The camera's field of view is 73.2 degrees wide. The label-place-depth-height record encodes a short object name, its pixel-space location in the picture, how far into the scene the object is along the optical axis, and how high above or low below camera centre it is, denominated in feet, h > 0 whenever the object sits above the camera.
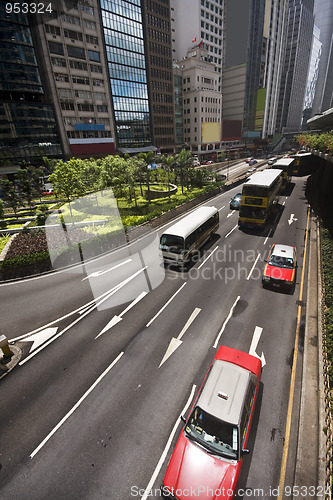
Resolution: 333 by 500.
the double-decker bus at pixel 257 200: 77.71 -18.47
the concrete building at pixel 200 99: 283.59 +58.15
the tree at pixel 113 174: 107.04 -9.52
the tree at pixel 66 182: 93.71 -10.33
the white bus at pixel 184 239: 62.03 -23.74
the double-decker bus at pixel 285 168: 123.13 -13.19
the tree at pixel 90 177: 109.09 -10.70
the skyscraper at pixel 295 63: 471.21 +159.57
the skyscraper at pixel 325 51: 584.40 +218.60
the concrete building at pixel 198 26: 283.59 +145.92
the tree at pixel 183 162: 144.49 -8.50
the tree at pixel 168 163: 147.13 -8.38
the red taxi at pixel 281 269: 52.65 -28.24
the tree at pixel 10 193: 98.42 -13.87
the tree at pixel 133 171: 111.86 -9.24
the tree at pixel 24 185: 104.22 -11.60
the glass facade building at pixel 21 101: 173.17 +42.61
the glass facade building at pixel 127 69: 211.00 +77.49
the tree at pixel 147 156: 137.92 -3.39
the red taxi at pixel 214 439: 22.11 -29.29
